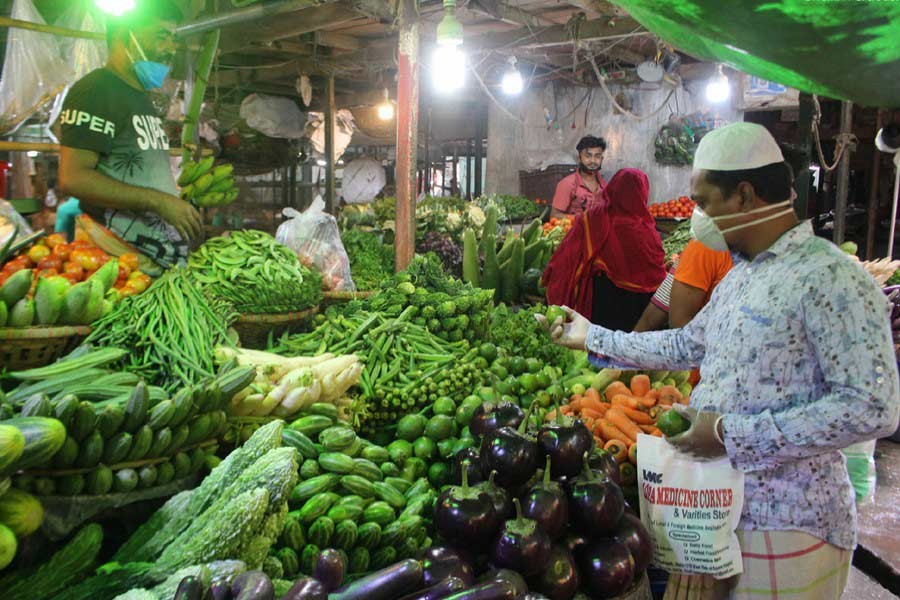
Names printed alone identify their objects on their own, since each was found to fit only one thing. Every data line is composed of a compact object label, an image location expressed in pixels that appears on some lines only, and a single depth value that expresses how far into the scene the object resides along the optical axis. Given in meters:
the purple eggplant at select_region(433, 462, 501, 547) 1.92
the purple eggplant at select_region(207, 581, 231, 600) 1.20
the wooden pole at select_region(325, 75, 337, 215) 8.81
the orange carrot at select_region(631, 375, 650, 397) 3.52
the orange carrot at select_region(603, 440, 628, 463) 2.78
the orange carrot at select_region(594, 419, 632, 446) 2.97
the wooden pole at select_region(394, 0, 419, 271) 4.54
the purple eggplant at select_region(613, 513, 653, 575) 2.08
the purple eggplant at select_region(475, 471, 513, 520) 1.99
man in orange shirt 3.41
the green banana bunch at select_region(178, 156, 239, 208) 3.81
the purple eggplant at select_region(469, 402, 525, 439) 2.43
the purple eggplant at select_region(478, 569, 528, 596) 1.73
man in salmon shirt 7.75
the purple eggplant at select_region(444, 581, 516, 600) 1.32
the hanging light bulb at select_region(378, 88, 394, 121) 9.77
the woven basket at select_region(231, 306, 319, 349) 3.26
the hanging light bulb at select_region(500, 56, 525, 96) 8.02
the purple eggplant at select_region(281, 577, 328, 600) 1.17
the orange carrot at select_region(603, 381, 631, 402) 3.47
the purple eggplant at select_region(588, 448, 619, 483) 2.35
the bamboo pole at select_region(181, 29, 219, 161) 4.36
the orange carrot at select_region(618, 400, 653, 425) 3.19
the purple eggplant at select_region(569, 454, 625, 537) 2.07
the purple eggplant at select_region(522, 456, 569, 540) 1.97
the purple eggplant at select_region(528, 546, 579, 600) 1.90
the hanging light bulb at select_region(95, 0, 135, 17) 3.37
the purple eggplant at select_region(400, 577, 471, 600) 1.37
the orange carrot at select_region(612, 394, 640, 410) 3.29
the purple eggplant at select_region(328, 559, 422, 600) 1.34
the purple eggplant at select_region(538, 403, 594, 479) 2.17
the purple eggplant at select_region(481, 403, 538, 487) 2.09
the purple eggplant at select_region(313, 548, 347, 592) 1.37
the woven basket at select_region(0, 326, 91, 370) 2.26
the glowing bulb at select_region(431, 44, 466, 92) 4.93
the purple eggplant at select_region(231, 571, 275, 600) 1.15
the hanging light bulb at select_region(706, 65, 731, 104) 8.74
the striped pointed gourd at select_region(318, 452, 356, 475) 2.21
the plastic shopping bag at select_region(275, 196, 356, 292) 4.16
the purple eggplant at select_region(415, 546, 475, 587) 1.78
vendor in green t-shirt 3.07
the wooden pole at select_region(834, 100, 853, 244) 7.22
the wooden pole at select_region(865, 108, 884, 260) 9.95
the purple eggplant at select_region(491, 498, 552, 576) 1.84
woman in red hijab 4.67
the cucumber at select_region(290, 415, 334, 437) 2.47
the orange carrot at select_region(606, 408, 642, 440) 3.02
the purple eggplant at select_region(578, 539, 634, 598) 1.97
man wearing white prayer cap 1.77
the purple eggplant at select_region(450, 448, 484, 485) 2.26
